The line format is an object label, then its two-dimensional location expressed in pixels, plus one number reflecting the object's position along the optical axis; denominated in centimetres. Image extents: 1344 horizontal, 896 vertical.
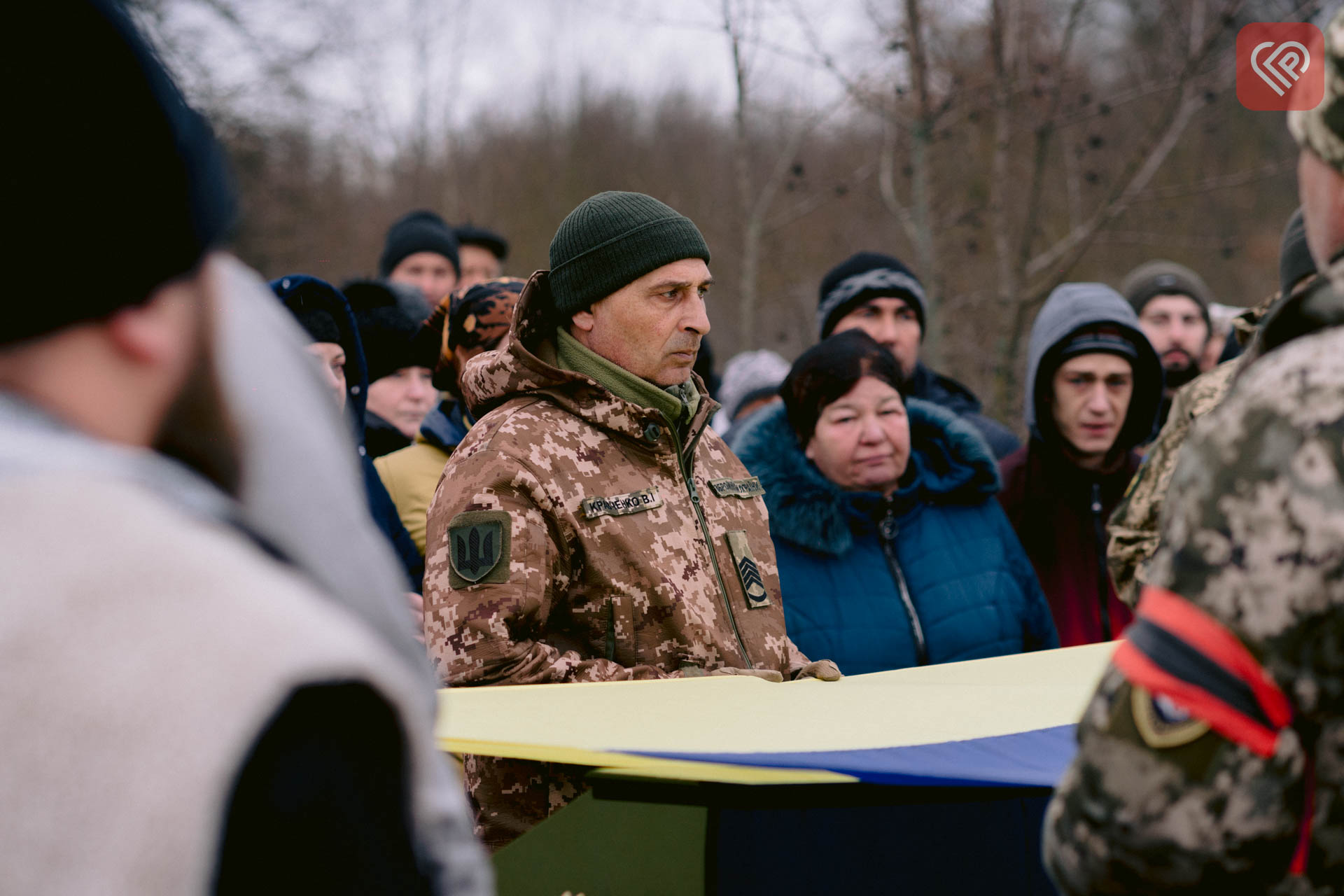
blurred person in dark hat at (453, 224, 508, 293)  813
